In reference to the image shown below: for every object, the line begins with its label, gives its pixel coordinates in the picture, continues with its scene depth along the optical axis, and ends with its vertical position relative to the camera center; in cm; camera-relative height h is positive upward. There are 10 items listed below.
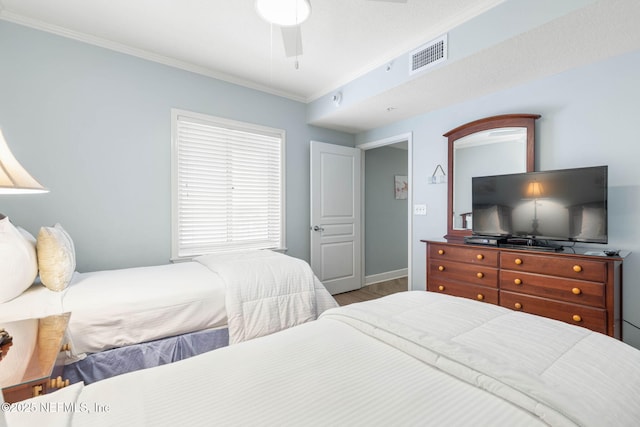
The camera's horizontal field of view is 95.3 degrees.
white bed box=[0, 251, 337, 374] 168 -58
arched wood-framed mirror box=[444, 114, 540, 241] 263 +57
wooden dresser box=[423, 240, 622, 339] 191 -52
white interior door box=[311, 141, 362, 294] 395 -5
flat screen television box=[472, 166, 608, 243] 209 +6
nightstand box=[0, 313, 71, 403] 87 -50
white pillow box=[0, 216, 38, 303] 151 -27
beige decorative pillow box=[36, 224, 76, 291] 174 -30
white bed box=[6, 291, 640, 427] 69 -48
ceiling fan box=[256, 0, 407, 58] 161 +116
